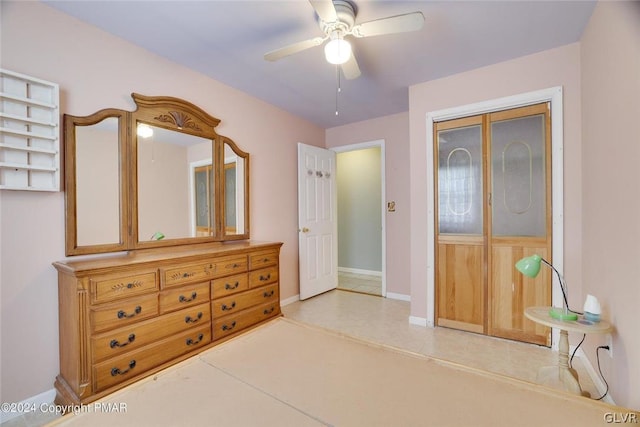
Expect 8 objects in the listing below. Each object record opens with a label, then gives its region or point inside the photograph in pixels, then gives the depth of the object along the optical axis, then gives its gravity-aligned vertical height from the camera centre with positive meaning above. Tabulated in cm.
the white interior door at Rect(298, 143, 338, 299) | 400 -12
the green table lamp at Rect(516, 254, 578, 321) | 181 -37
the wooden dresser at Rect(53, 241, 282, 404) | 170 -68
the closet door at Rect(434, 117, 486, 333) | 284 -16
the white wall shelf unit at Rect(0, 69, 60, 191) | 170 +50
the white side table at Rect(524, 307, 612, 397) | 165 -82
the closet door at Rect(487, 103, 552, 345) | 255 -4
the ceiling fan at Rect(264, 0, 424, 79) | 165 +112
